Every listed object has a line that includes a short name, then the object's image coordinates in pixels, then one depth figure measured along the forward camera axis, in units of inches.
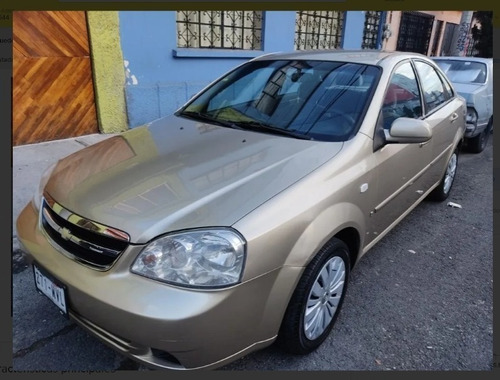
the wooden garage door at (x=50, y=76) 179.9
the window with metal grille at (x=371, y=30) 371.4
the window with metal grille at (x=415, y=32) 436.5
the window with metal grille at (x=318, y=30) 305.7
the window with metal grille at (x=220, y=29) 238.4
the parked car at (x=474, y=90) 239.5
